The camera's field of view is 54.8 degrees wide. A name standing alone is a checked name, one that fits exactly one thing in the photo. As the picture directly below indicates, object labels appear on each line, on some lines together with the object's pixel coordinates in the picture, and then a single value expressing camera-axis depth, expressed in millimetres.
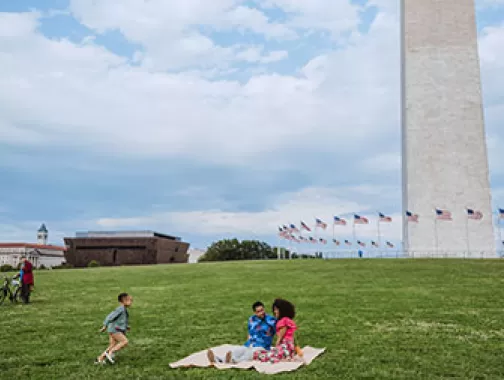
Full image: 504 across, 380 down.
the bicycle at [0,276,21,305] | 19625
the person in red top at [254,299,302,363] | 9398
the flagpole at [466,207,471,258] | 47881
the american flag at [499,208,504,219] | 44281
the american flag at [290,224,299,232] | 51922
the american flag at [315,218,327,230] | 49000
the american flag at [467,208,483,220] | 46125
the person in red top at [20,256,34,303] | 18789
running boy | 9469
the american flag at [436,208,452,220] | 44956
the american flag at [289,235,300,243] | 52278
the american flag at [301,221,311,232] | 51312
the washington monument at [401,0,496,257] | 48781
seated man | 9875
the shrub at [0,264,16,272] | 50506
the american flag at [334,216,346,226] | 47562
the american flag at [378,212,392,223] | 48094
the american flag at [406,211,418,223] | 47988
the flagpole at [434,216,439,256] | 49031
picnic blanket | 8891
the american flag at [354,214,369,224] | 46344
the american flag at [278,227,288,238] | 52781
